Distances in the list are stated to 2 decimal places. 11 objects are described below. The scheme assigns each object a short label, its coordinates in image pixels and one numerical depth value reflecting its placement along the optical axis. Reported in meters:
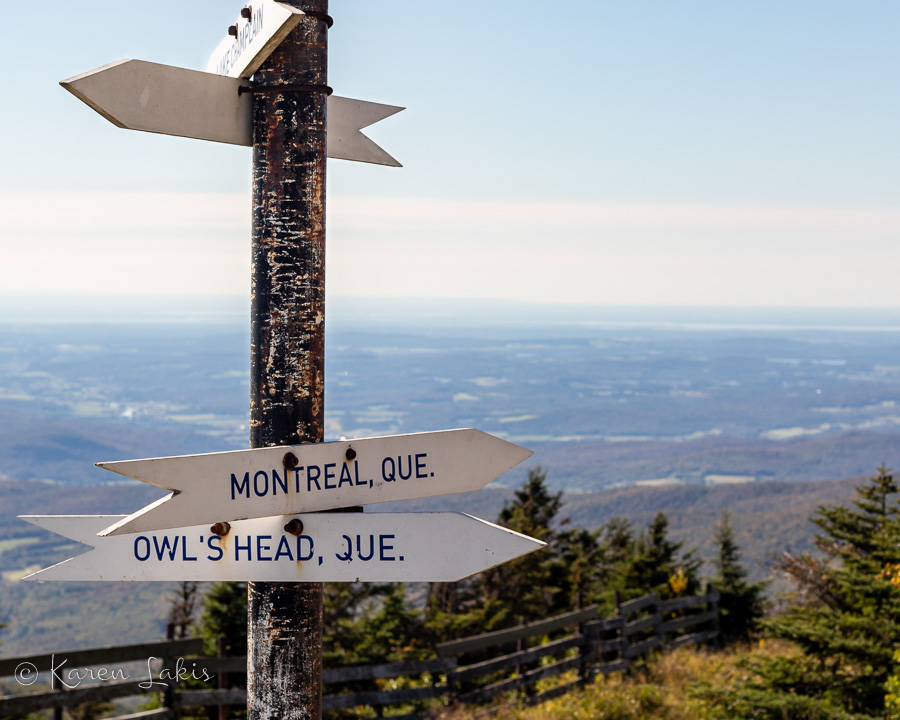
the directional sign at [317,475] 2.47
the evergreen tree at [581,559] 16.66
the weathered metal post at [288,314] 2.67
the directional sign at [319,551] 2.62
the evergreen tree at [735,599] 15.23
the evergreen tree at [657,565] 15.25
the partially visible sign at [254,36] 2.57
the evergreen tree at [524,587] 14.85
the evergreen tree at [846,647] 7.21
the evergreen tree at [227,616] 11.49
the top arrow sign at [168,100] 2.56
